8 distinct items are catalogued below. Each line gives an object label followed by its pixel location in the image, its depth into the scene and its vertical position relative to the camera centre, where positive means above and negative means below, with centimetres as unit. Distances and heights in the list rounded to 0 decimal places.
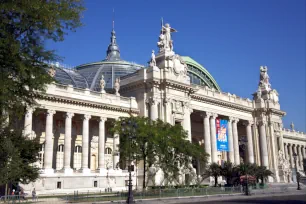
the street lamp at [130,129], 3180 +393
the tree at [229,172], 5112 -26
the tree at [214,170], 5156 +4
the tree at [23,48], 2102 +772
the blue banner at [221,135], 6314 +619
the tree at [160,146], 3981 +285
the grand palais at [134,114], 4684 +902
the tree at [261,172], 5409 -41
